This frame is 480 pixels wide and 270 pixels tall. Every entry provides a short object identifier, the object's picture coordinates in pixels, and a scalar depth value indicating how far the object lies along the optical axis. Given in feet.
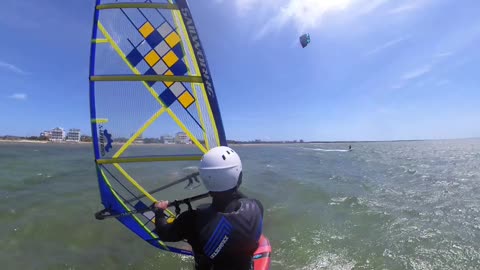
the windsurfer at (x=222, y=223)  6.70
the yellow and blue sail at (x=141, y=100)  14.67
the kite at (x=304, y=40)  22.93
